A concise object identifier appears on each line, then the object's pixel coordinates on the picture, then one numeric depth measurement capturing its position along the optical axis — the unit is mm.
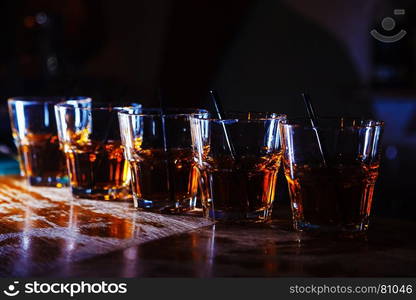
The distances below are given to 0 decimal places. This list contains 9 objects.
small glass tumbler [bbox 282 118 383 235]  908
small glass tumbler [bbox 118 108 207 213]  1057
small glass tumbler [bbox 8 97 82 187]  1288
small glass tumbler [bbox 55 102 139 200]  1174
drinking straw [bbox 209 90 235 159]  970
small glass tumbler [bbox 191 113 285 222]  966
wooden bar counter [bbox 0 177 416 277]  760
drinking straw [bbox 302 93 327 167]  910
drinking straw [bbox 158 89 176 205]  1063
